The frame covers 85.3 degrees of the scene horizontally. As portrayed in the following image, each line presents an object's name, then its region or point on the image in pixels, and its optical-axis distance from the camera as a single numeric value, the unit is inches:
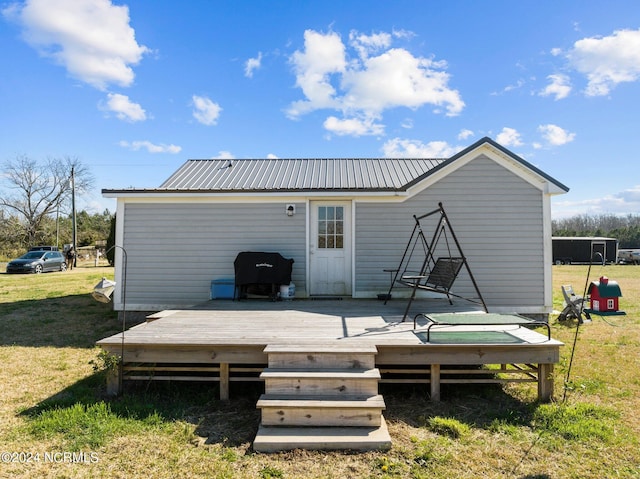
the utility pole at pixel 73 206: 1028.1
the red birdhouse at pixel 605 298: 326.3
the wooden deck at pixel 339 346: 136.5
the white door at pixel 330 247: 275.3
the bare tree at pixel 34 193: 1311.5
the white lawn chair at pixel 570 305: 273.4
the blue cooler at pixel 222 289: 259.4
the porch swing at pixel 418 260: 235.8
